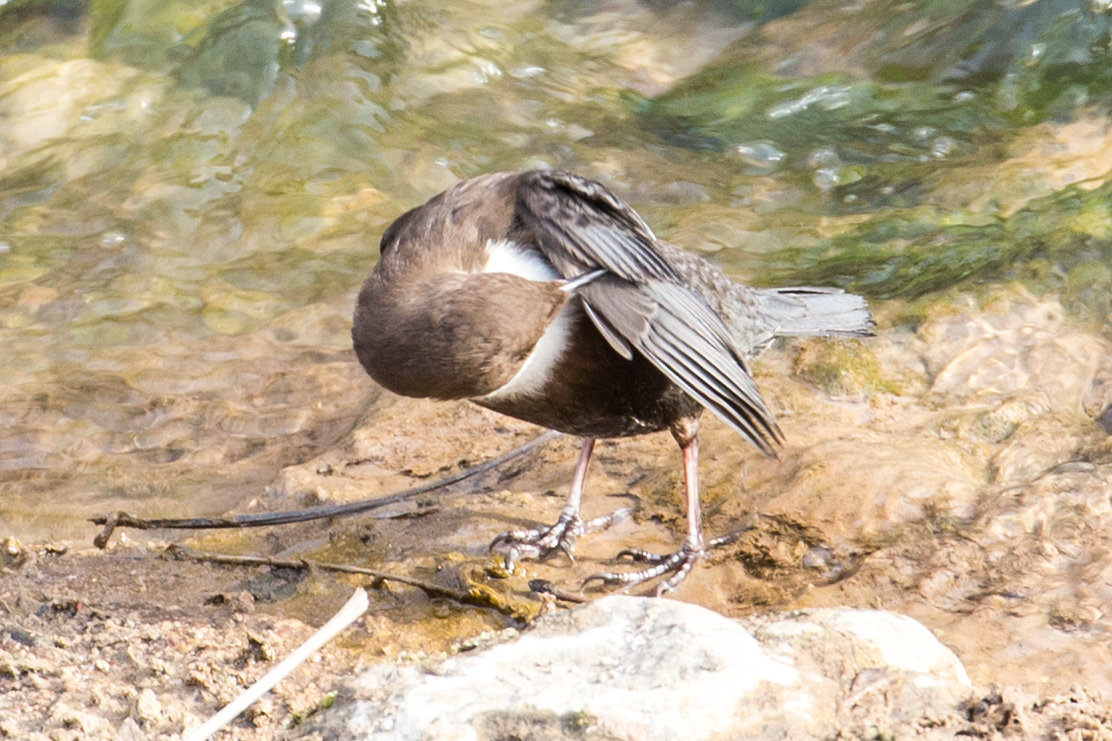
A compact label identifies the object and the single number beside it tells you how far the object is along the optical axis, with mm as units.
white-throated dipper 6137
